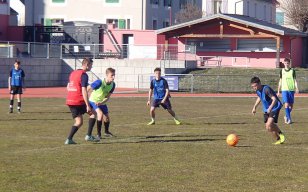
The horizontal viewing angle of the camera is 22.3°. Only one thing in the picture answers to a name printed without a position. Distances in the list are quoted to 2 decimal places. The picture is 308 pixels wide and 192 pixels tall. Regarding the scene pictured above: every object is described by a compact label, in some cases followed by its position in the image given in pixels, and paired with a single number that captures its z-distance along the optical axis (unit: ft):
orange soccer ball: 56.75
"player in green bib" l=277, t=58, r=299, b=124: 80.23
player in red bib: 56.29
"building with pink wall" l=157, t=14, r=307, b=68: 192.13
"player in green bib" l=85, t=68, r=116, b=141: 62.11
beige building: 228.02
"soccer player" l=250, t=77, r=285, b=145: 57.06
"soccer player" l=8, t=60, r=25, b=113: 93.88
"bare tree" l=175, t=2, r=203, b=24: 248.77
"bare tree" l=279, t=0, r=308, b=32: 254.47
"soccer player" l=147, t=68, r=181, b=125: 77.15
